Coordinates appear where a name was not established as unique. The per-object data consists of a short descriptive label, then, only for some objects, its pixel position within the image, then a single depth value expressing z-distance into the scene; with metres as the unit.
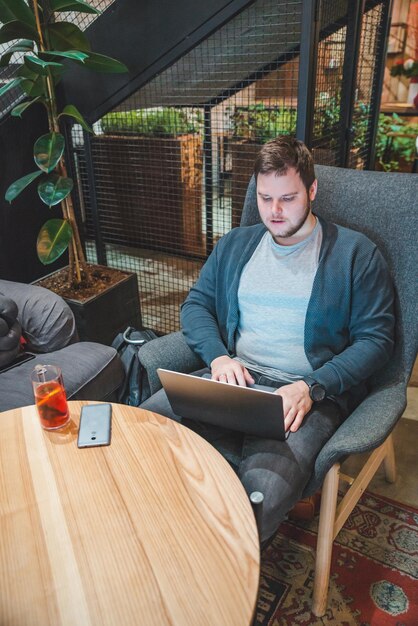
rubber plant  1.93
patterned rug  1.37
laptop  1.13
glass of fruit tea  1.17
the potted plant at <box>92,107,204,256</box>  3.39
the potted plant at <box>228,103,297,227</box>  3.21
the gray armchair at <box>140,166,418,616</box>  1.22
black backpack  1.97
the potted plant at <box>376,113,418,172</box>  4.64
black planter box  2.38
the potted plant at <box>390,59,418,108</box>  5.21
